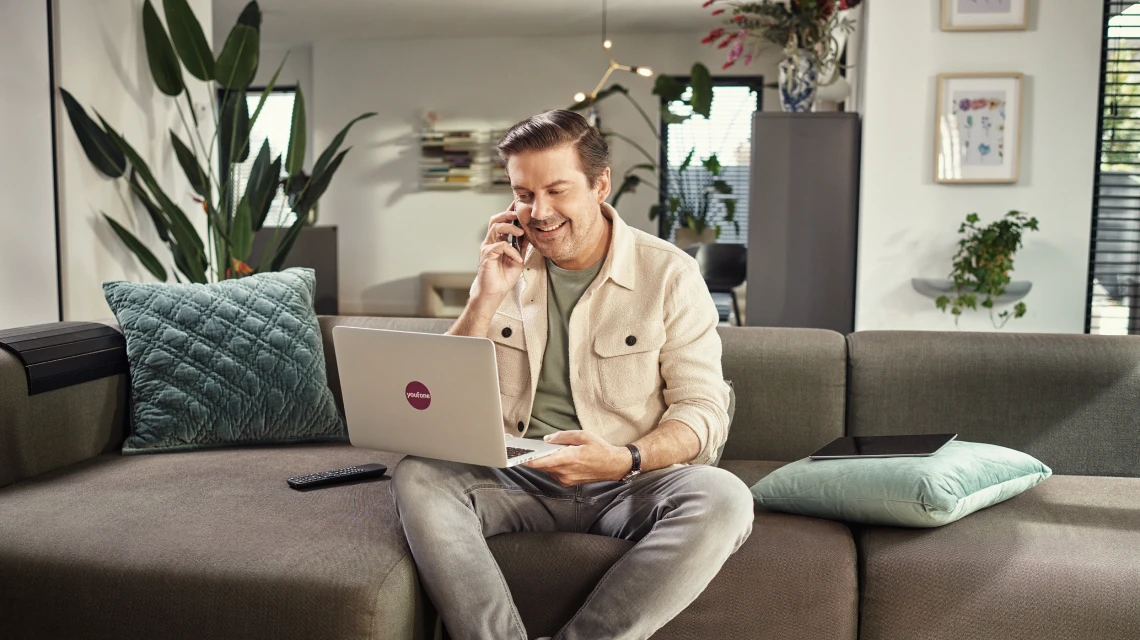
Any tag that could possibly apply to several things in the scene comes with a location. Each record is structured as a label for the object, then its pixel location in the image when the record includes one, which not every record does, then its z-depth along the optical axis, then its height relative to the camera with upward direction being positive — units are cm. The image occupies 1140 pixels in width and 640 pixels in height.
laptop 151 -30
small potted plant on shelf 356 -14
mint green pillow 168 -49
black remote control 189 -53
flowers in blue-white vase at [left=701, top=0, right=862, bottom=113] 384 +76
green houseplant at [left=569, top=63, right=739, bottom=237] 568 +34
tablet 187 -45
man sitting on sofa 151 -37
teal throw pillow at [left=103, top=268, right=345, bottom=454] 217 -36
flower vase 389 +59
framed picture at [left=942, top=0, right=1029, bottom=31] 362 +81
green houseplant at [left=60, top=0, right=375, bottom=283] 349 +22
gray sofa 151 -56
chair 568 -25
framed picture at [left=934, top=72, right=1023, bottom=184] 367 +38
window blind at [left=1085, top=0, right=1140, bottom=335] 375 +15
